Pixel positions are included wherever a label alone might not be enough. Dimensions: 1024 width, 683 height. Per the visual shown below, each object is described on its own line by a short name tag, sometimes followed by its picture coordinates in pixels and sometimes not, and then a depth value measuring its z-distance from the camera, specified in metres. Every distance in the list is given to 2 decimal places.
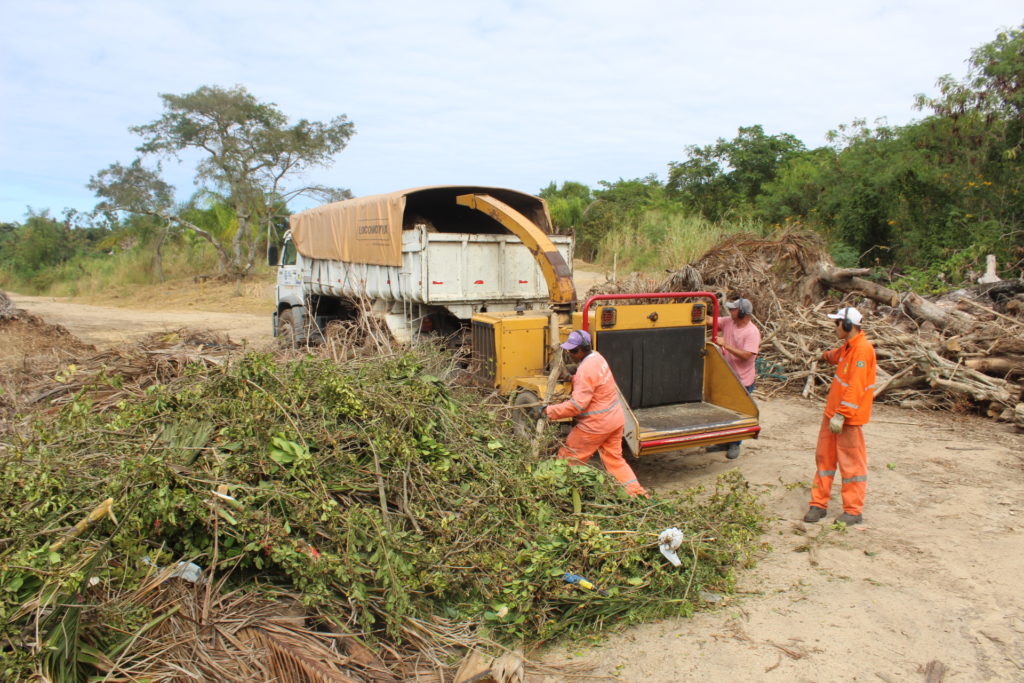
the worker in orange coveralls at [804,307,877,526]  4.98
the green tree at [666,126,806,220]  26.48
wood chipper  6.08
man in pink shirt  6.86
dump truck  8.27
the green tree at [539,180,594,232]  28.37
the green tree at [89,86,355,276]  25.39
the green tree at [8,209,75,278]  33.38
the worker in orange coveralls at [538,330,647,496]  5.26
